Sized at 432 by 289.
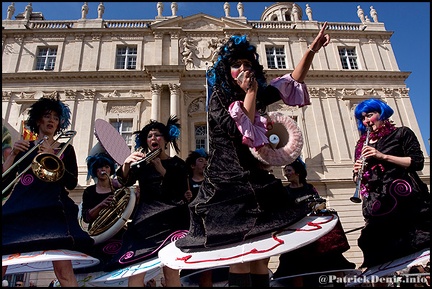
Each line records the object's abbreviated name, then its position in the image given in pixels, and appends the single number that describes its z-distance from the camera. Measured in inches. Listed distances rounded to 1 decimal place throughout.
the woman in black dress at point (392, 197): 113.3
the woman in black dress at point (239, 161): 80.9
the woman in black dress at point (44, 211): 107.4
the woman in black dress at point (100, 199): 151.2
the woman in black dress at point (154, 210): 120.0
